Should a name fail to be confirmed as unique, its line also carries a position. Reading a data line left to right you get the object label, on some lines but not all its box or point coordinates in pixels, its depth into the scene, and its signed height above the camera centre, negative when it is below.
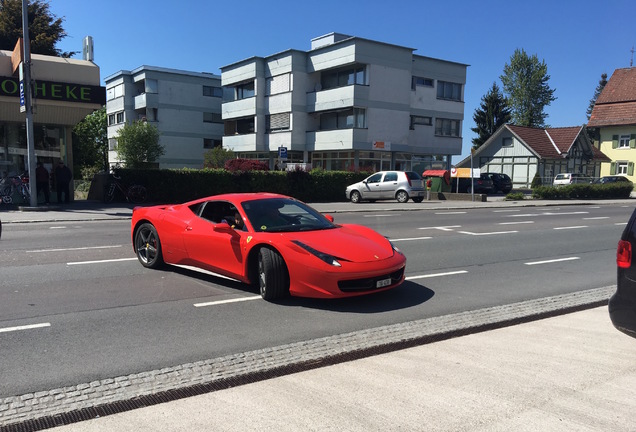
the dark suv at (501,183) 39.06 -0.90
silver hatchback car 25.83 -0.93
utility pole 16.86 +2.59
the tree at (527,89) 75.50 +12.51
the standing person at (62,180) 19.70 -0.63
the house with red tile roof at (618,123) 53.62 +5.53
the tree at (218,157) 42.19 +0.81
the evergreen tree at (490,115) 71.31 +7.98
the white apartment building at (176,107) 50.97 +6.15
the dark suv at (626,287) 4.13 -0.96
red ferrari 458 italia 5.72 -0.99
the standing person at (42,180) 19.05 -0.62
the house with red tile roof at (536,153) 47.47 +1.88
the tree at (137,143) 40.84 +1.88
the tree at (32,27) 30.56 +8.53
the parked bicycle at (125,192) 21.06 -1.14
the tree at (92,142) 41.31 +2.12
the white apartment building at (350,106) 38.56 +5.23
